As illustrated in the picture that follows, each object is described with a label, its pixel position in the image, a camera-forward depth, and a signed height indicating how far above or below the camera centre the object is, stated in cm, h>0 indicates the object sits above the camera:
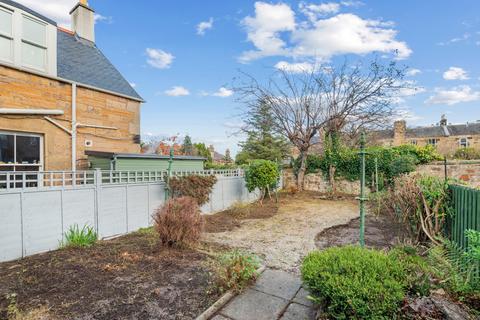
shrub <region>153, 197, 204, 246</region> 413 -123
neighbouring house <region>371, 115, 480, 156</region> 2614 +240
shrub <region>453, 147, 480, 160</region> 1454 +12
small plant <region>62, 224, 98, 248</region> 443 -162
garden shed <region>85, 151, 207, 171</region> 689 -19
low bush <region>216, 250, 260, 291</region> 294 -154
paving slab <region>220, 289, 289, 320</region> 248 -174
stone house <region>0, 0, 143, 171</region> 580 +179
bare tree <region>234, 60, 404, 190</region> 1108 +297
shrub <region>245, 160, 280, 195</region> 944 -76
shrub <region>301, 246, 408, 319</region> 191 -114
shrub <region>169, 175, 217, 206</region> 654 -92
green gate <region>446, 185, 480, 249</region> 306 -83
